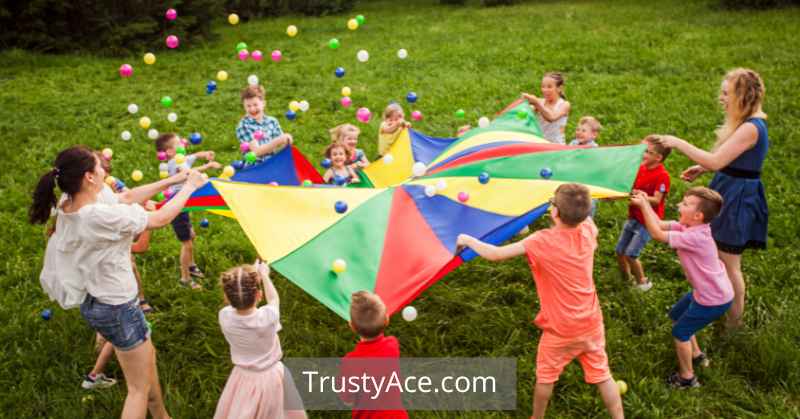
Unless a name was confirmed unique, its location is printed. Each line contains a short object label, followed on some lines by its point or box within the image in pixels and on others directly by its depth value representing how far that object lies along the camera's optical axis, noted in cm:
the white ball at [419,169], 481
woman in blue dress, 399
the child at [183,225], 516
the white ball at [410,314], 363
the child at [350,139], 567
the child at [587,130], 521
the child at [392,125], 605
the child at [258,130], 537
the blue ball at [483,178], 443
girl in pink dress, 318
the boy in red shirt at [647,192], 464
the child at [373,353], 310
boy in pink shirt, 369
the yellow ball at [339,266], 369
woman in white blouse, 314
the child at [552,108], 570
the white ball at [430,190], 430
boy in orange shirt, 331
